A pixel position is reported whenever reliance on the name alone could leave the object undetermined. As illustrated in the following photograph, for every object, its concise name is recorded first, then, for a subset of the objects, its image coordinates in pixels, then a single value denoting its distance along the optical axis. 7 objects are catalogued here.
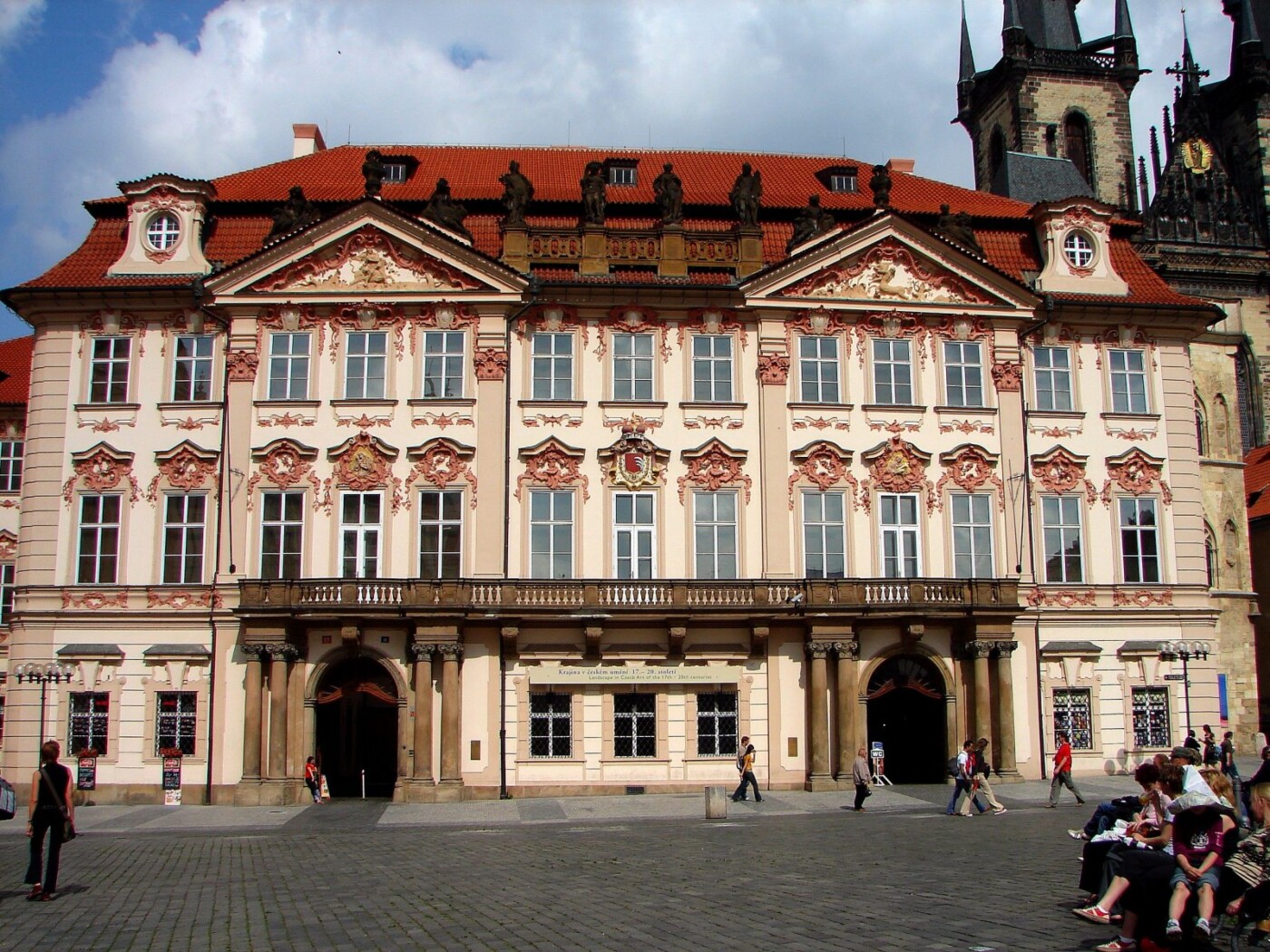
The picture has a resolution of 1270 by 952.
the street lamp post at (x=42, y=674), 33.91
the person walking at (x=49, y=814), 16.30
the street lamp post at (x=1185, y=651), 36.34
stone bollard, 27.52
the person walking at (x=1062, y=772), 29.09
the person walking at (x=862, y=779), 29.58
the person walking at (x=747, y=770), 31.09
